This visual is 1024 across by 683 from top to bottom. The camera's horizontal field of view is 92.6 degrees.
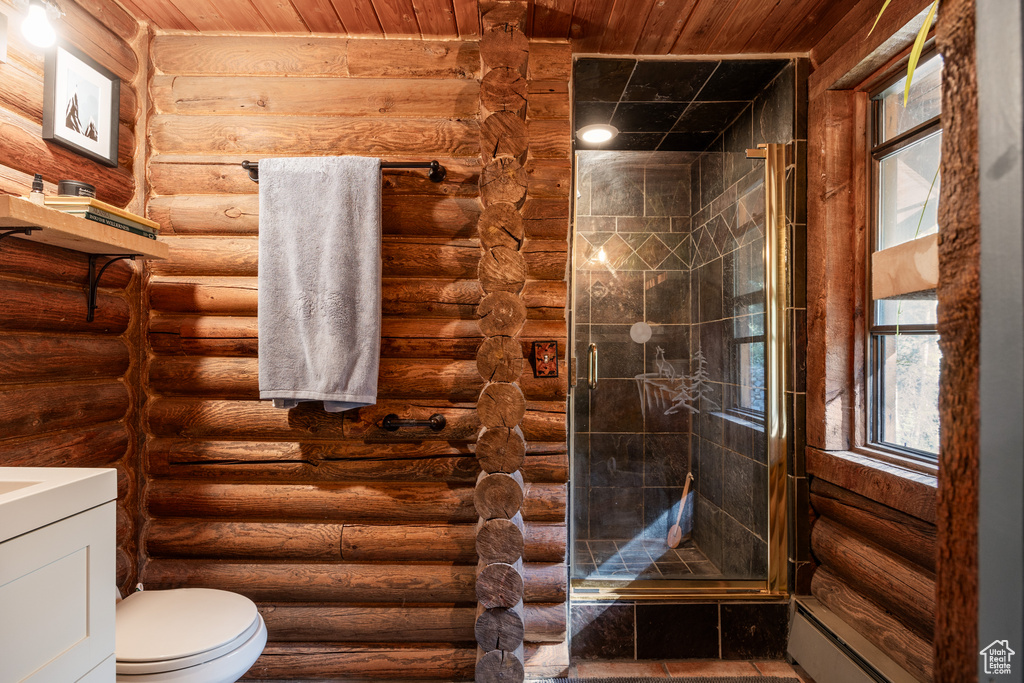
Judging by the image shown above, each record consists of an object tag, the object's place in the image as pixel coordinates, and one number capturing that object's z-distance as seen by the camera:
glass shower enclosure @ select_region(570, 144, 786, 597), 2.18
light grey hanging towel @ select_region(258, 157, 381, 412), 1.84
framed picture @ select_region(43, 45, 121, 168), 1.61
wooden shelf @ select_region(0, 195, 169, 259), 1.27
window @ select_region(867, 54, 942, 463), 1.62
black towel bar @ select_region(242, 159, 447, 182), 1.88
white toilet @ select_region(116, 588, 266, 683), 1.33
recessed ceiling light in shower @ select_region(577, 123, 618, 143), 2.32
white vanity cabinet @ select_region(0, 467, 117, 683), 0.89
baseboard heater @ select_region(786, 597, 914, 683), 1.61
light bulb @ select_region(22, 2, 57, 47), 1.37
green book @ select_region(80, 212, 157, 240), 1.48
